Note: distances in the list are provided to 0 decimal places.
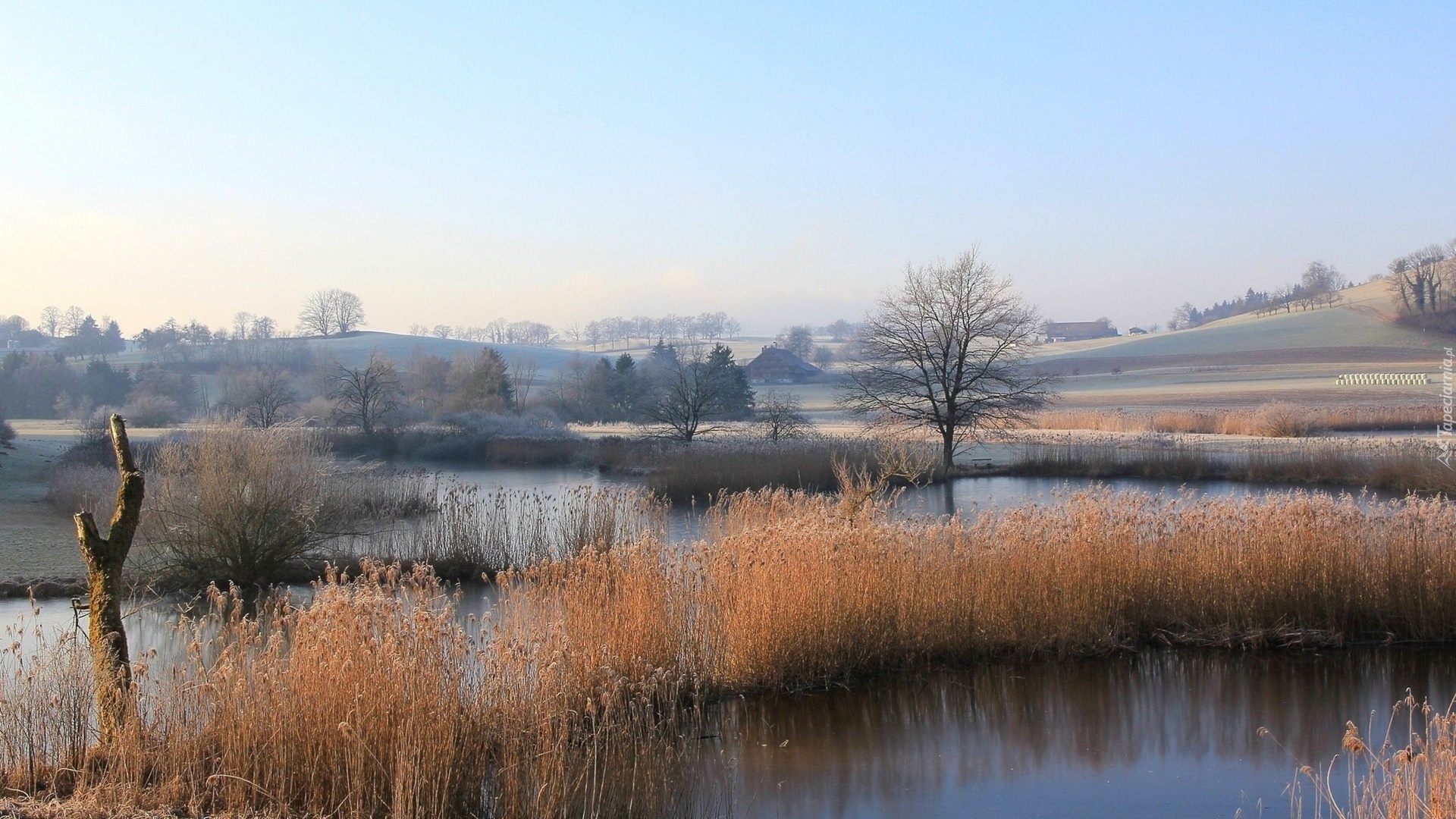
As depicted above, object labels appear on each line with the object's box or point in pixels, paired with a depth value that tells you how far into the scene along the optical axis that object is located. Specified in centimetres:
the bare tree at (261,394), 4403
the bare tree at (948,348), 3064
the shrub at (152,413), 5872
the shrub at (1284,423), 3772
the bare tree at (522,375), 7602
